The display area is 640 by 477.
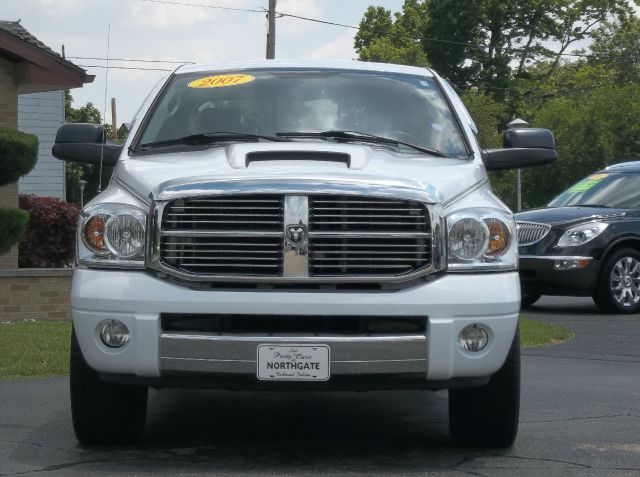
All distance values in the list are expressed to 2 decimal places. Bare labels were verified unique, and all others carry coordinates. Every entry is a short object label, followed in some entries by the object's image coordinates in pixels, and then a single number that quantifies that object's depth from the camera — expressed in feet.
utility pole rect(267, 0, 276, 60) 113.91
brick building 57.52
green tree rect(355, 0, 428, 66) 229.86
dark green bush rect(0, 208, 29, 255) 52.03
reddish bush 61.16
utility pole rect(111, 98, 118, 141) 270.69
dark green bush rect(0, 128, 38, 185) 51.52
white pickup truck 19.52
